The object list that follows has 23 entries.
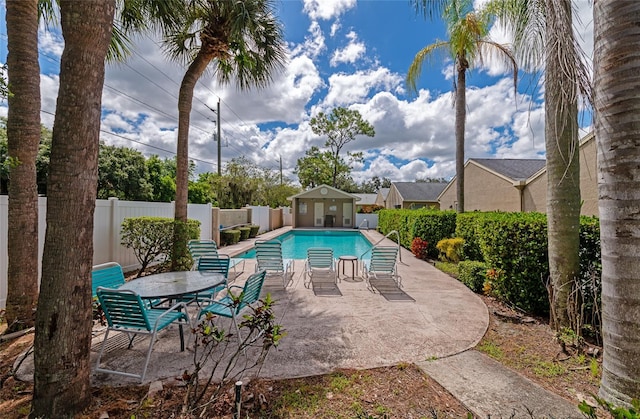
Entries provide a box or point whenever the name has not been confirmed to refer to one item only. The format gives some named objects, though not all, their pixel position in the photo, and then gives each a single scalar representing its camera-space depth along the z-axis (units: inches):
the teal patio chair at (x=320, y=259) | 306.3
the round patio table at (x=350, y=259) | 316.4
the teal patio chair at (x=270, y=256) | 290.2
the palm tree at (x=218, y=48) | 264.8
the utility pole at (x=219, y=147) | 900.0
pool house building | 1072.2
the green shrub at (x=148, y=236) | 296.2
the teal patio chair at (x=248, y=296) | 148.1
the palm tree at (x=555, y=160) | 113.7
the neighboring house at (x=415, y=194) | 1299.2
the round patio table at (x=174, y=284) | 151.4
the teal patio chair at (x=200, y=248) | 291.2
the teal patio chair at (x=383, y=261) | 284.2
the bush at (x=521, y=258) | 191.6
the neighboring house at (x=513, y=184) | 415.2
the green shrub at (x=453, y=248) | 387.5
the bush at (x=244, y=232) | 650.7
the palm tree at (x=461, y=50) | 399.9
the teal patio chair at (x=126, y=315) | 124.9
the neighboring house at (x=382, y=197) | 1691.2
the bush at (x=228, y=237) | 569.6
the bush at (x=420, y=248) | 438.3
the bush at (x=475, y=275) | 266.7
